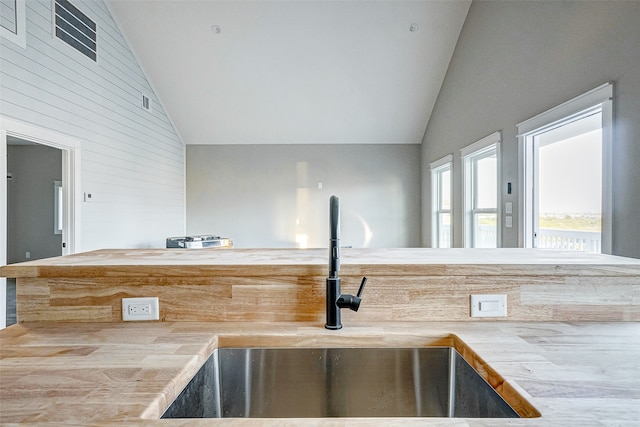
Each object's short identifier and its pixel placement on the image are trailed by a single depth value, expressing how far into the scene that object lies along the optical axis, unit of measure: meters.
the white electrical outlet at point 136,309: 1.01
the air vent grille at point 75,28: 3.49
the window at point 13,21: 2.84
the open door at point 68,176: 3.23
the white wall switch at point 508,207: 3.56
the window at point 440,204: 5.82
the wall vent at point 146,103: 5.27
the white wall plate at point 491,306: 1.01
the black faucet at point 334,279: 0.93
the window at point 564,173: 2.77
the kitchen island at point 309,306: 0.85
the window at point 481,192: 4.00
